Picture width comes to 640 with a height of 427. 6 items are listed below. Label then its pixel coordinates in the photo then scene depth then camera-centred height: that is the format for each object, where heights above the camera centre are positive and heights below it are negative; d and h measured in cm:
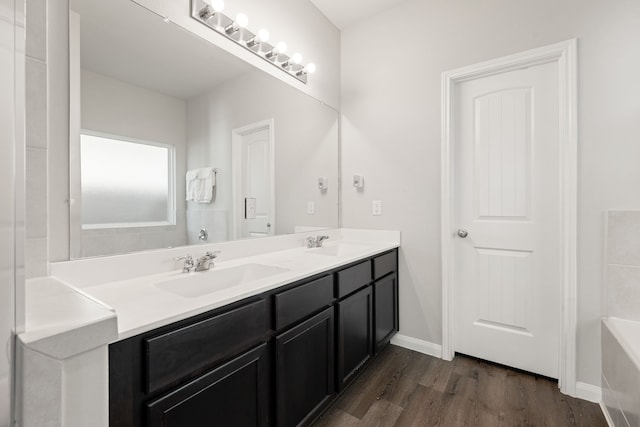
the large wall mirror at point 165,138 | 115 +37
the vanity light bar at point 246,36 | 150 +103
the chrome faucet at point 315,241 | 220 -21
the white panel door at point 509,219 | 184 -4
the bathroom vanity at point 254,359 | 79 -51
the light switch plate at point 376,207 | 240 +5
